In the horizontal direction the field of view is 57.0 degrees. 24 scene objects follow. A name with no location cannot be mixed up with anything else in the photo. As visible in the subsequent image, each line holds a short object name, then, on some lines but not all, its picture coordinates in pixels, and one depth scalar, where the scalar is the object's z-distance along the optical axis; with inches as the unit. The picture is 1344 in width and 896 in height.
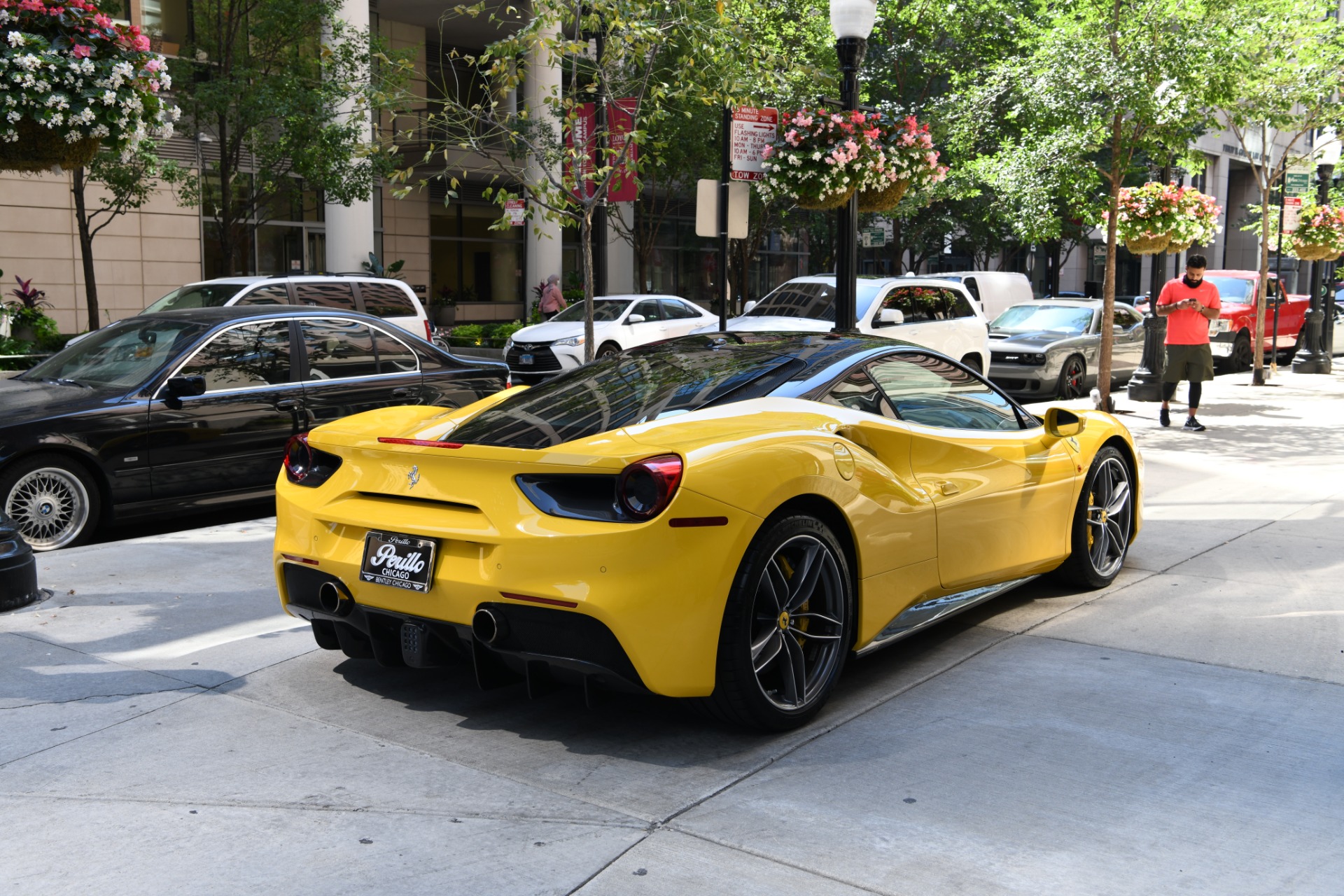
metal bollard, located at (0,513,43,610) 229.5
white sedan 748.0
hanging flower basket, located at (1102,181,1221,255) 635.5
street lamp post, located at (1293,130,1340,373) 892.0
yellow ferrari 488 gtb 155.7
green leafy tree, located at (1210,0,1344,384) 789.2
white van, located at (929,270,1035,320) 1092.1
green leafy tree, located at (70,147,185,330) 694.5
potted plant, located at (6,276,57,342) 755.4
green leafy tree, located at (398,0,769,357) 397.4
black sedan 296.8
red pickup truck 919.7
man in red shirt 531.5
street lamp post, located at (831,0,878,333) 399.2
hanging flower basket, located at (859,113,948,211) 431.2
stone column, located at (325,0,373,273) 999.6
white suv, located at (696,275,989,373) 633.6
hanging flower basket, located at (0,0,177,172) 254.1
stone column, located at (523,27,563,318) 1106.1
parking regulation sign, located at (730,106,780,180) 434.6
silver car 686.5
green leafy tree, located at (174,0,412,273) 703.7
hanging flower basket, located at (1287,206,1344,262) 912.9
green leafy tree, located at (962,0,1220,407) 538.3
